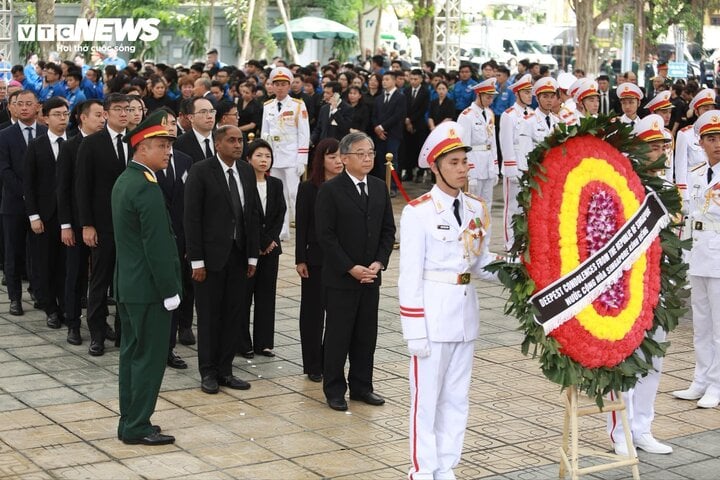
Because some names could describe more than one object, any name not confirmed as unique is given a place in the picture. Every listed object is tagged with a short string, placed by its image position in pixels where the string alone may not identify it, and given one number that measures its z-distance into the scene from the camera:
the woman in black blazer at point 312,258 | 9.18
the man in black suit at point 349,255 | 8.41
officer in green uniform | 7.46
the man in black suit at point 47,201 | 10.95
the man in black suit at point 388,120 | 19.61
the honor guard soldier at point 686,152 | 12.80
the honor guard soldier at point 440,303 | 6.62
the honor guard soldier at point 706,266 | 8.60
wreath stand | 6.67
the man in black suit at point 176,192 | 9.97
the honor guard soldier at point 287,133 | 15.92
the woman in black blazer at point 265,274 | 9.84
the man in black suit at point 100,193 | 9.79
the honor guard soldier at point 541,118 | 14.42
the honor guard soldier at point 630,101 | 13.48
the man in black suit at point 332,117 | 18.20
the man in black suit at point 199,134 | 10.44
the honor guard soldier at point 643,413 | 7.37
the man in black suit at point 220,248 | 8.83
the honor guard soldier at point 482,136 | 15.34
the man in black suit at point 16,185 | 11.55
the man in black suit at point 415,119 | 21.89
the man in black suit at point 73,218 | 10.15
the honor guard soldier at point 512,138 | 14.55
